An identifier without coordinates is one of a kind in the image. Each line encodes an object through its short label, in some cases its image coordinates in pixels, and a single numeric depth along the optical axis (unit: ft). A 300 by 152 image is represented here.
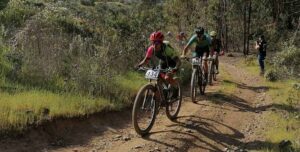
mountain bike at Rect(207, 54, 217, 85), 48.28
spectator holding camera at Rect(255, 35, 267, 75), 63.73
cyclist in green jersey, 39.78
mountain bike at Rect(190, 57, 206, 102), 38.60
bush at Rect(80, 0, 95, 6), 163.34
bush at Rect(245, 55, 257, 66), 80.81
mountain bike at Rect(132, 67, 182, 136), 27.53
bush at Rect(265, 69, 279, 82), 58.83
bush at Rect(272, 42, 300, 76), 51.39
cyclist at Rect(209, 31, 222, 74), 50.92
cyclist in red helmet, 29.40
